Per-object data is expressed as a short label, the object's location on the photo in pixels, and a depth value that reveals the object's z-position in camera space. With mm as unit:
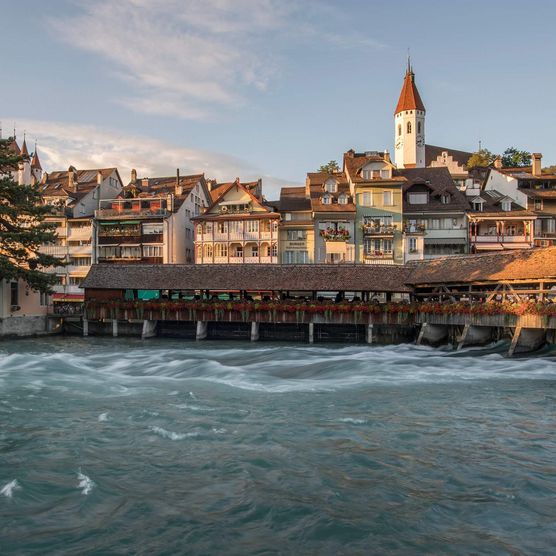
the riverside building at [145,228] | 51375
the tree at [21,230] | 33219
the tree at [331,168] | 71000
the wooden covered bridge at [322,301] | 28484
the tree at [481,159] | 76875
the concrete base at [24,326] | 34188
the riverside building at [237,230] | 48688
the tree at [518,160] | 77938
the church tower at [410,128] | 75438
